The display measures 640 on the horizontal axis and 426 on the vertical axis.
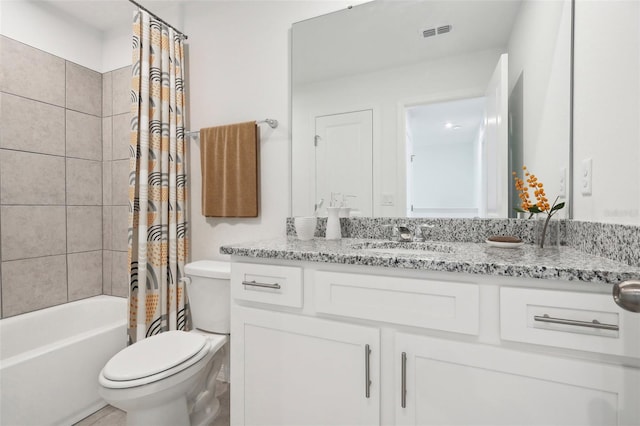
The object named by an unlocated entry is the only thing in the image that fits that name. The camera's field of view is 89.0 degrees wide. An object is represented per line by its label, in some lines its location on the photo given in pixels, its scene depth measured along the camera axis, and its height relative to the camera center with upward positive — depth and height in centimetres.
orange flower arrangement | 121 +5
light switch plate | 108 +12
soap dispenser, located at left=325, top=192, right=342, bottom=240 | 158 -7
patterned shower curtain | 187 +16
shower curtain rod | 211 +117
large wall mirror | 135 +50
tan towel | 190 +25
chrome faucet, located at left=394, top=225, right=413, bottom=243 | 148 -11
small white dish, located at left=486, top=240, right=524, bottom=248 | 120 -13
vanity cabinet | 80 -41
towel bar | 187 +51
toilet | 126 -65
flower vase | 126 -9
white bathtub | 149 -80
